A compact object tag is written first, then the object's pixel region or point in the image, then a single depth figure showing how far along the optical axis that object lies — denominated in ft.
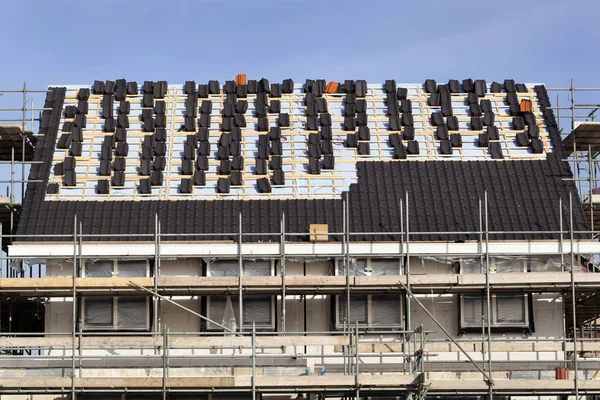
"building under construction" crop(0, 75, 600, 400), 131.13
